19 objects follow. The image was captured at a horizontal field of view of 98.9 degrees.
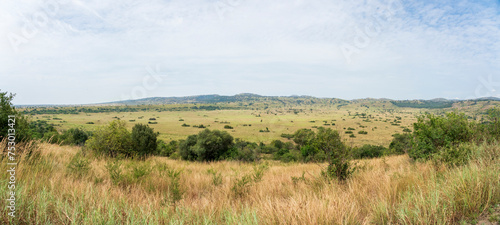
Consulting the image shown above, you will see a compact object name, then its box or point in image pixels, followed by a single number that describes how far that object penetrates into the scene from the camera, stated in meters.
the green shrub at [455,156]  6.68
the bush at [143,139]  22.15
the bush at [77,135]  39.38
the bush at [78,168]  6.33
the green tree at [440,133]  10.28
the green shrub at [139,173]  6.42
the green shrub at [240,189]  5.89
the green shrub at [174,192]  4.78
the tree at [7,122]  7.92
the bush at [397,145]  34.58
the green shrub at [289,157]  37.33
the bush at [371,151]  38.91
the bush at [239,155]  30.45
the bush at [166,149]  38.81
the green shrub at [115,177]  5.92
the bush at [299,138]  54.72
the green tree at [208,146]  30.80
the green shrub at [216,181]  7.02
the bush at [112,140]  17.26
